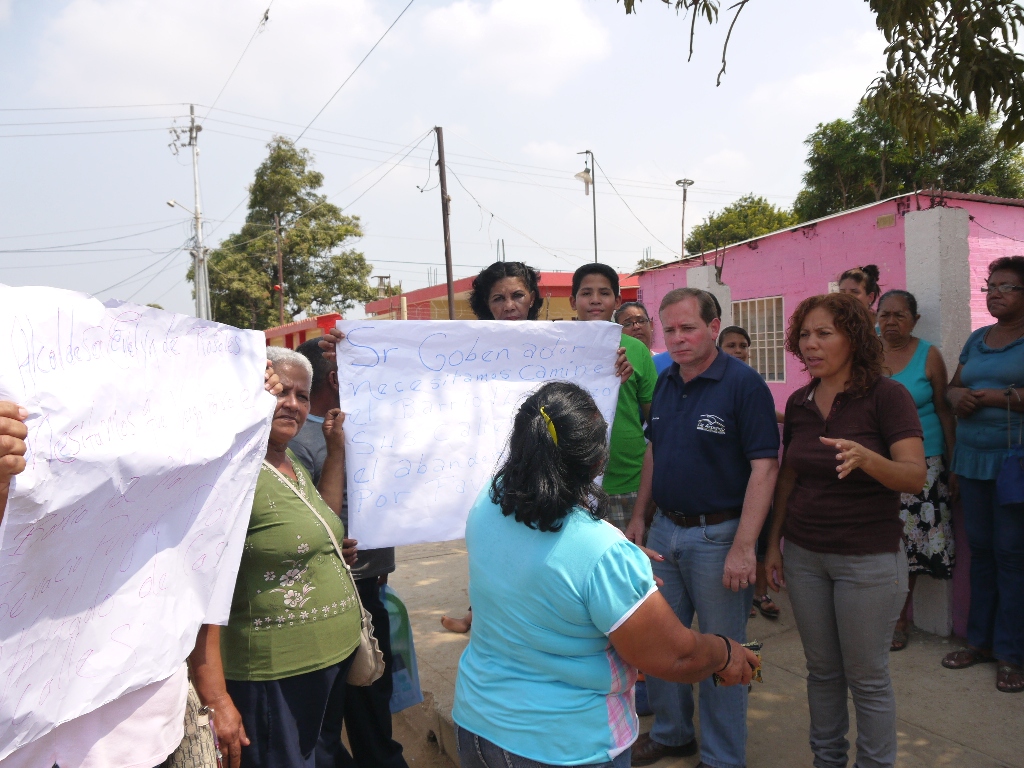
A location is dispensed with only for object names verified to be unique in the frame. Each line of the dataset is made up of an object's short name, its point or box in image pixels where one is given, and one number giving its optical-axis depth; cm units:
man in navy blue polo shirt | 281
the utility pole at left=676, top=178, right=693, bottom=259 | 3916
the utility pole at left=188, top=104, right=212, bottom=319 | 3105
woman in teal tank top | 398
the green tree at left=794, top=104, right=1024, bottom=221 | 2009
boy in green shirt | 332
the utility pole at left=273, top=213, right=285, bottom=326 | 3064
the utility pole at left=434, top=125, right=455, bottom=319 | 2233
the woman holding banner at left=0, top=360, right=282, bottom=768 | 153
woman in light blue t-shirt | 168
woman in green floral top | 216
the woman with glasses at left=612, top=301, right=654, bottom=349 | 498
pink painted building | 429
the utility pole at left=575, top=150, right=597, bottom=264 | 2728
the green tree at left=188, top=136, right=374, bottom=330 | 3238
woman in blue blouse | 358
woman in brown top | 254
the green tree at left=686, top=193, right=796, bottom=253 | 3553
